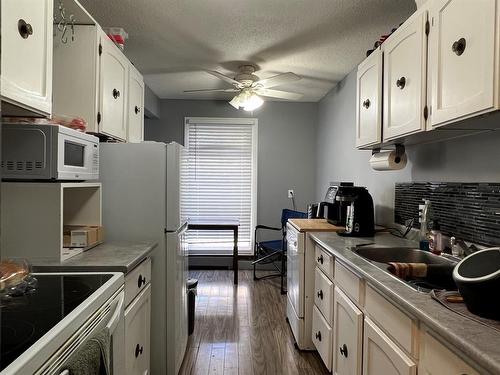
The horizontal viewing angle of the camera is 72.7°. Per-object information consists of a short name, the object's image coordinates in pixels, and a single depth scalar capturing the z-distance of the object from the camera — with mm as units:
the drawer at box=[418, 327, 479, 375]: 862
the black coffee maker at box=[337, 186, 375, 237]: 2264
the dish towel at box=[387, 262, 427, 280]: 1412
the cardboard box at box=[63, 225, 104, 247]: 1737
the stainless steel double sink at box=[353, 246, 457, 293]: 1469
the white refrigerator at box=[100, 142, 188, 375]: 2053
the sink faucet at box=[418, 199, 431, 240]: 1898
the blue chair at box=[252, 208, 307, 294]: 3945
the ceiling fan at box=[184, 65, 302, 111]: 3131
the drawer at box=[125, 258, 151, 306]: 1588
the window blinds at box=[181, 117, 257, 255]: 4617
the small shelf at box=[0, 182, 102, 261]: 1520
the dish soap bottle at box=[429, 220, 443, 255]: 1727
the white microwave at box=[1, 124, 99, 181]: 1462
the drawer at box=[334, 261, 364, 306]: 1559
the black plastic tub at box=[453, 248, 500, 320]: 875
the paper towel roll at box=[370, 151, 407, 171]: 2074
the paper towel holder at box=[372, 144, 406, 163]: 2080
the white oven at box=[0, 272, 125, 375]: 758
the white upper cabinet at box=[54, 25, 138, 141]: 1928
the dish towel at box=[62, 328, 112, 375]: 844
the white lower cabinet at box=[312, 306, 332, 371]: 2047
